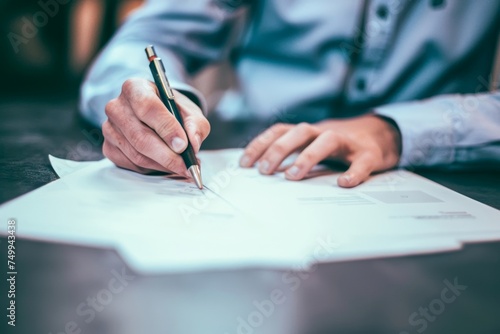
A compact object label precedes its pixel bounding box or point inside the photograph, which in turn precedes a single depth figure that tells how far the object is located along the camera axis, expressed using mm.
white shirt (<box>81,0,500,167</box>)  738
